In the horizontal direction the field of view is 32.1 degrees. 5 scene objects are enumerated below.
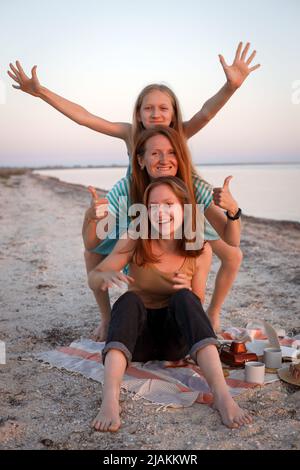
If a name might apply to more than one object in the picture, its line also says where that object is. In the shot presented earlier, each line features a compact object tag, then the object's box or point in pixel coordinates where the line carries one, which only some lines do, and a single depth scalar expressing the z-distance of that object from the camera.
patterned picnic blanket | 2.69
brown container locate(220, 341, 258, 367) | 3.10
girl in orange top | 2.49
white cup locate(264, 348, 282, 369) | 3.09
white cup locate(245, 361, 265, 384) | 2.84
